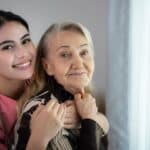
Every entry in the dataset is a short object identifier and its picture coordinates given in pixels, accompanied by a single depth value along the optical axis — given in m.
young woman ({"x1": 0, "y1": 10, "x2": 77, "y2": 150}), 1.02
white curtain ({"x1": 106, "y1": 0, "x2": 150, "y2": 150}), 1.86
